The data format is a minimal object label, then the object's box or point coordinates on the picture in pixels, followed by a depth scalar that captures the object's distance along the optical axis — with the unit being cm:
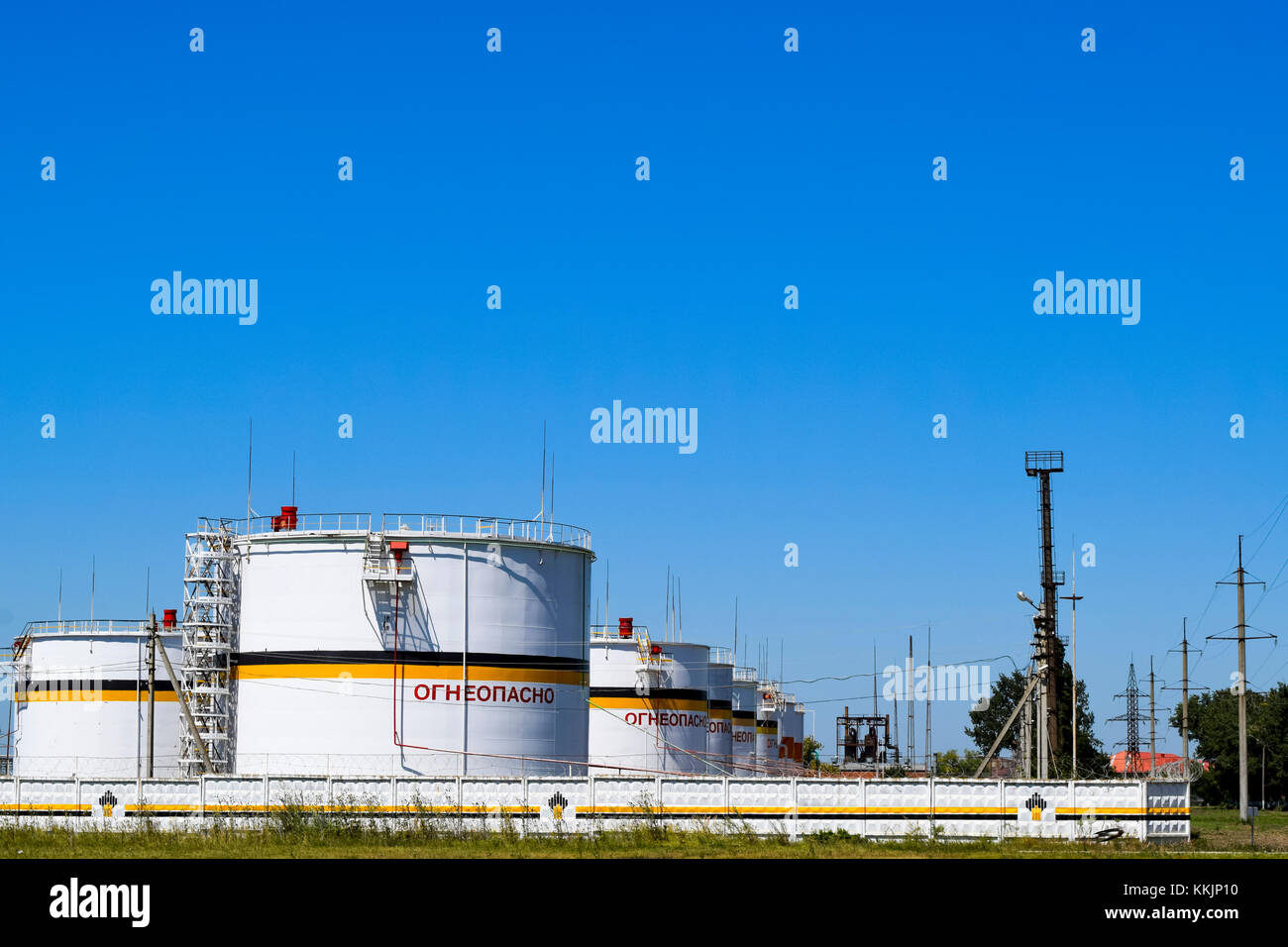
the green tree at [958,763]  12200
